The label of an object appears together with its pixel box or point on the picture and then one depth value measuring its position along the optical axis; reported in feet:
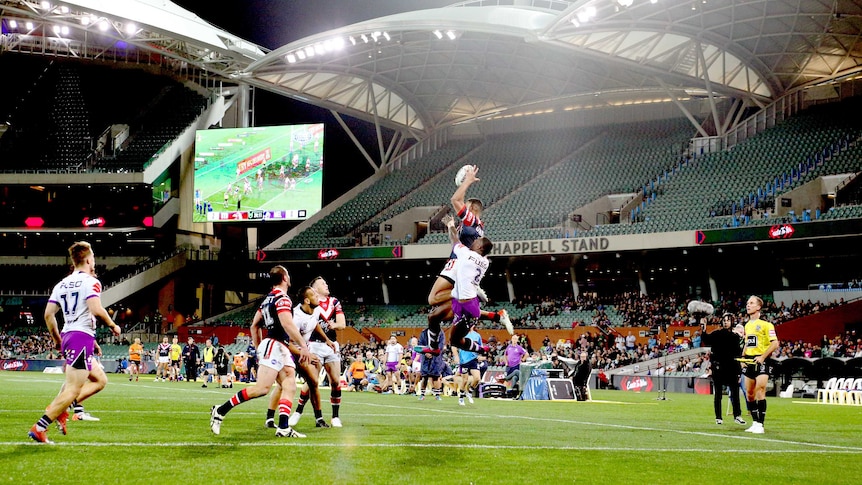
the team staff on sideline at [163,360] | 117.08
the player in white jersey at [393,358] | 87.97
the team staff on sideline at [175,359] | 115.03
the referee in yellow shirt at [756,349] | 44.91
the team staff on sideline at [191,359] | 115.55
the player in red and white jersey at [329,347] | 41.37
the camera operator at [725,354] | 47.57
